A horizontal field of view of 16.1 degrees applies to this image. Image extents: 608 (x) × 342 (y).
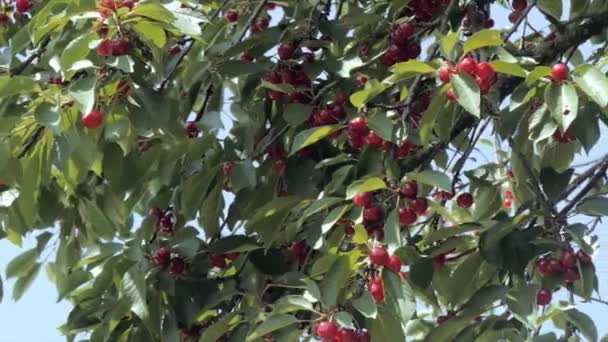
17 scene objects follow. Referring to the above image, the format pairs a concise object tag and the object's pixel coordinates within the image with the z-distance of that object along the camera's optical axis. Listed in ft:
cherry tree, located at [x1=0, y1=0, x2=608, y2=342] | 7.51
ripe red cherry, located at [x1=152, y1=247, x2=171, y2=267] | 8.21
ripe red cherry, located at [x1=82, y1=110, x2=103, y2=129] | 7.63
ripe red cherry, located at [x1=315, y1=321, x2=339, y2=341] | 7.41
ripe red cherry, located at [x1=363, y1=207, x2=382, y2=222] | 7.60
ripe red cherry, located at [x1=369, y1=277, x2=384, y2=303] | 7.47
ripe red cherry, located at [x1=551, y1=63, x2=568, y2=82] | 7.53
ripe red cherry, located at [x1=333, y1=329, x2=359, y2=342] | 7.43
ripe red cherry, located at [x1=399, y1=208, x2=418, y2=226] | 7.64
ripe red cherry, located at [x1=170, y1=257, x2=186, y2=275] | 8.24
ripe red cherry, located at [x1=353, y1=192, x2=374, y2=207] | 7.58
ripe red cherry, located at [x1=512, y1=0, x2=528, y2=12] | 9.26
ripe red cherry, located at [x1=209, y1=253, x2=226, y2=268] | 8.38
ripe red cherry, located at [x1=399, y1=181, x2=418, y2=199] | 7.64
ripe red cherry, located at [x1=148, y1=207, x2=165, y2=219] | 8.56
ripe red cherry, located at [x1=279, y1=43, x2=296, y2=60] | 8.48
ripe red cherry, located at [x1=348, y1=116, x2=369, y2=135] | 7.97
